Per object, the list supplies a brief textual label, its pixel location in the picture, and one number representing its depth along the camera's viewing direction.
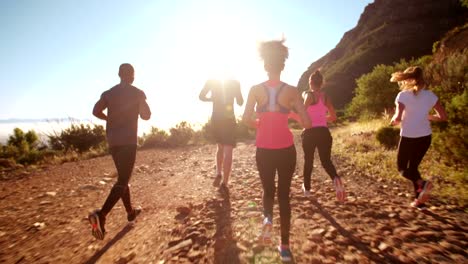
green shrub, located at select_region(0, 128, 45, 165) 13.87
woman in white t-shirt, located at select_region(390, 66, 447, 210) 3.72
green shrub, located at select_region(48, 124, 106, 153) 17.06
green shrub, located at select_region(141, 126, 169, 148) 14.37
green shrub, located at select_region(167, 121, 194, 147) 14.81
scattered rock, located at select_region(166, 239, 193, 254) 3.03
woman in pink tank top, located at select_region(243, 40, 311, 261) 2.63
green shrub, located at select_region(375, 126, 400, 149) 9.25
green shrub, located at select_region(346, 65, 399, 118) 28.88
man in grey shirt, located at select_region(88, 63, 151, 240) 3.54
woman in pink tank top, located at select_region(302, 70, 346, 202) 4.16
